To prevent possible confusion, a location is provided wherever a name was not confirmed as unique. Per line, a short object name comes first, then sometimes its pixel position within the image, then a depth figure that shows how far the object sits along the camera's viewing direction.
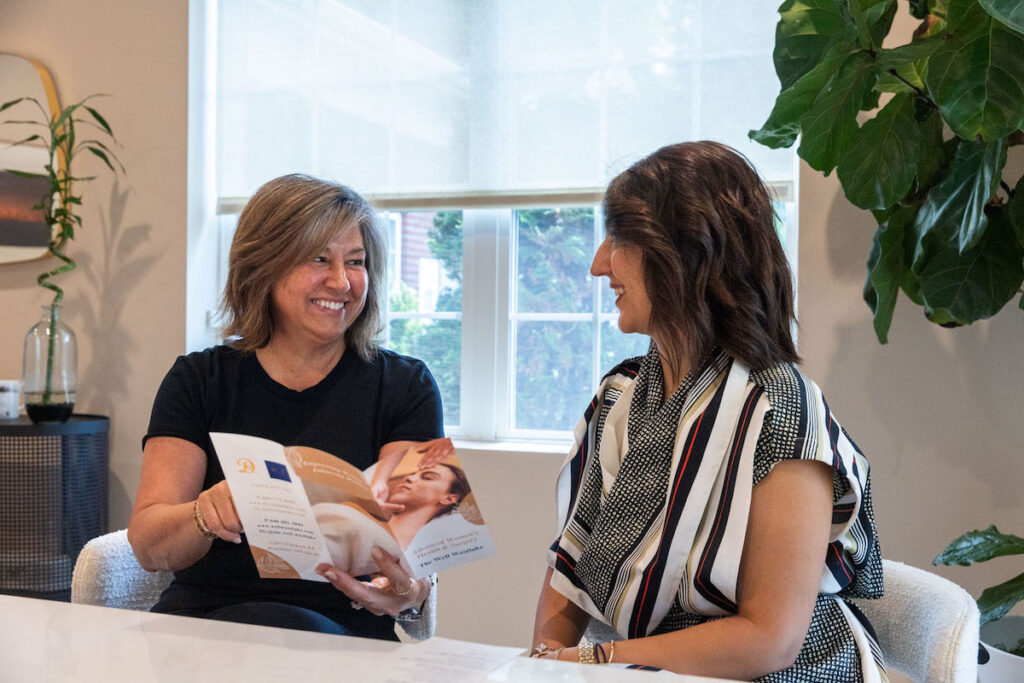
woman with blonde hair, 1.73
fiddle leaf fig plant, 1.76
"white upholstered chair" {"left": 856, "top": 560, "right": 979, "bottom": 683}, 1.25
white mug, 3.21
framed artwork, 3.51
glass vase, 3.14
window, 2.76
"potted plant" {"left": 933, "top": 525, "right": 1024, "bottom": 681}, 1.90
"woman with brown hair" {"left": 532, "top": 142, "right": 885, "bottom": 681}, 1.25
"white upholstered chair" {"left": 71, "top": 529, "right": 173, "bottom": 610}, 1.68
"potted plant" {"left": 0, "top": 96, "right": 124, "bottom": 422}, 3.15
